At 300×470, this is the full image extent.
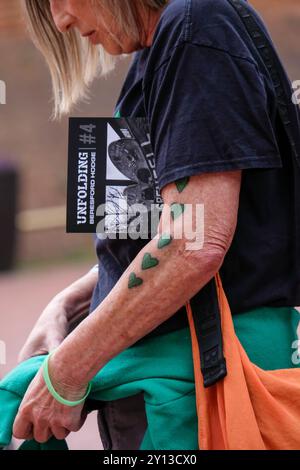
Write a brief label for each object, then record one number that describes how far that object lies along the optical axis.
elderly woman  4.14
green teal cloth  4.37
